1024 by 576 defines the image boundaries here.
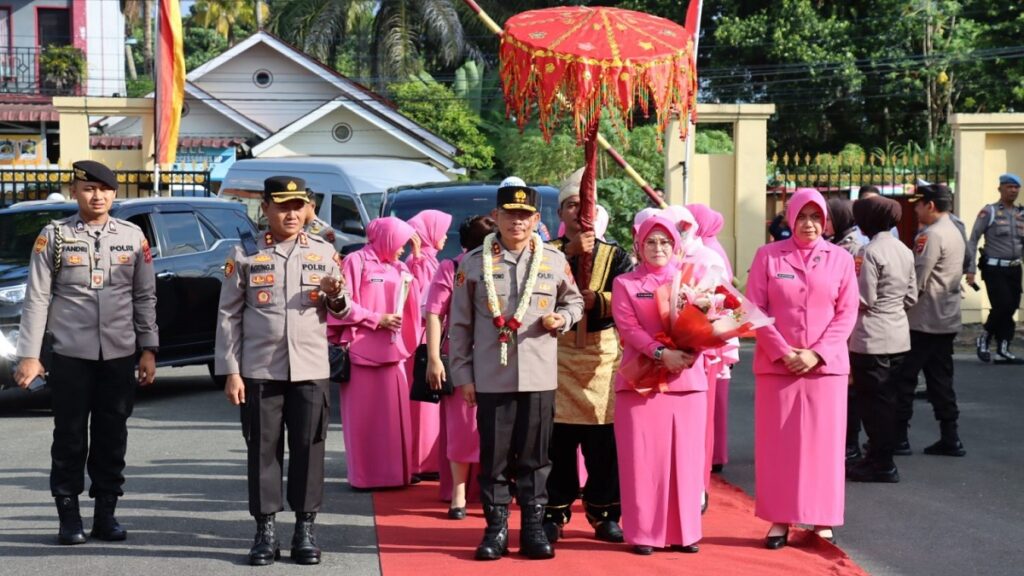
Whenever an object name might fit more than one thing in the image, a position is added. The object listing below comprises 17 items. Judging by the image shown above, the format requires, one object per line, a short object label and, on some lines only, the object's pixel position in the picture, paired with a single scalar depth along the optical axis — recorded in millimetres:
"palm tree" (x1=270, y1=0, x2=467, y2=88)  41812
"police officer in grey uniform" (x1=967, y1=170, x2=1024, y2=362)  14984
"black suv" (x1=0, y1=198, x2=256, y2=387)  12898
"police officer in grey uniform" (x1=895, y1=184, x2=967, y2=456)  10352
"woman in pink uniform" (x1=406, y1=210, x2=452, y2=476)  9602
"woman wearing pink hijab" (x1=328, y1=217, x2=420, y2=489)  9172
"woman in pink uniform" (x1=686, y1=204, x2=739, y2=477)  9195
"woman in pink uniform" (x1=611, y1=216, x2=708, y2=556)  7199
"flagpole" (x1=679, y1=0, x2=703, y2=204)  17375
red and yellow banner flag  21500
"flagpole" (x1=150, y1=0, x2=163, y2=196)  21234
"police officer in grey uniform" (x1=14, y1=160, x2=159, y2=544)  7516
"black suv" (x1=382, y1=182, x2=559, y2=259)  12547
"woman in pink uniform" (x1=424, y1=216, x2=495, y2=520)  8305
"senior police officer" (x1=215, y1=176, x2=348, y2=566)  7109
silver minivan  17594
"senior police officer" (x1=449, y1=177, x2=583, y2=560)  7172
